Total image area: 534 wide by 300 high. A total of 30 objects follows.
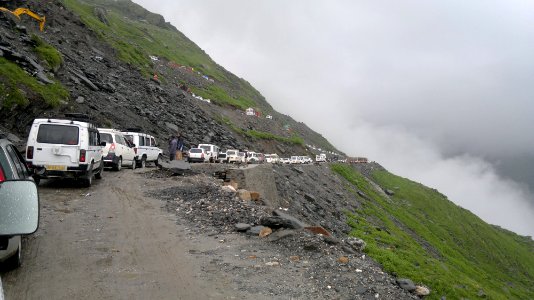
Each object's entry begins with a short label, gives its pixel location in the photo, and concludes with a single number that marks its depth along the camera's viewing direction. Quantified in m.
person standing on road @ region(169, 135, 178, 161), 29.09
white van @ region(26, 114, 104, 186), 15.12
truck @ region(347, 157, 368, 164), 119.31
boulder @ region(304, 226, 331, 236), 10.81
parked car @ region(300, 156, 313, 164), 70.82
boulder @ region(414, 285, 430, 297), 10.81
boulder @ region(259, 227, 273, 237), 10.65
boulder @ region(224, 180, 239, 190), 18.81
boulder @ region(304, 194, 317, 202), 28.81
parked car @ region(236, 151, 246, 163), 49.16
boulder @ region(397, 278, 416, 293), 10.16
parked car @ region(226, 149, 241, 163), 46.65
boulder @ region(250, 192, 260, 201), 15.87
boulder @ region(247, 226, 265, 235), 10.84
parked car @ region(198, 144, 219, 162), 41.00
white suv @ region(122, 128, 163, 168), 26.66
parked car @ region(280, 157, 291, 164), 66.96
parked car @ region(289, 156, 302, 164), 67.75
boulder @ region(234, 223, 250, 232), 11.08
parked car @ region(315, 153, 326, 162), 87.00
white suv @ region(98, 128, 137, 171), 22.59
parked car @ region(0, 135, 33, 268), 5.96
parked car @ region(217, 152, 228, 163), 43.92
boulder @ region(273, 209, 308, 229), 10.81
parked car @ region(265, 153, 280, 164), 61.33
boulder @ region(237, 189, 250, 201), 15.21
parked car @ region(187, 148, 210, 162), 38.31
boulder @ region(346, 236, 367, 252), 13.77
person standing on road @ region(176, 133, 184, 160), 32.54
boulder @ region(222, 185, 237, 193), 16.09
